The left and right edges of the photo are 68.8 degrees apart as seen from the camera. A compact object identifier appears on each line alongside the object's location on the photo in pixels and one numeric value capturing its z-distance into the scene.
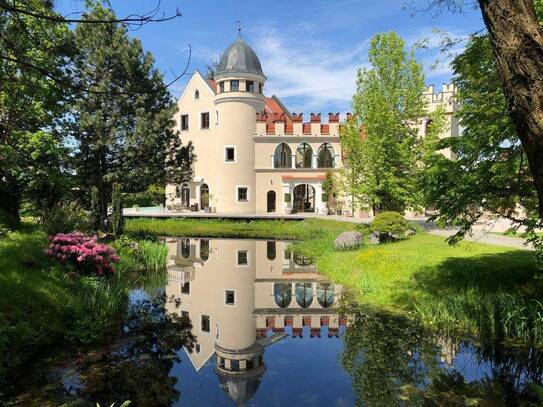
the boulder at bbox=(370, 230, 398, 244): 18.17
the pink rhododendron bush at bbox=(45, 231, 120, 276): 9.92
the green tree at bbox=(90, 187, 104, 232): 17.34
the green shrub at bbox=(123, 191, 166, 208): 42.84
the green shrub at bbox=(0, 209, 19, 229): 11.71
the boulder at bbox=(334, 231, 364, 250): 17.42
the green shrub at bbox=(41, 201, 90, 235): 11.88
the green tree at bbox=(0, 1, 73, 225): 13.05
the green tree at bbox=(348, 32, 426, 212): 21.06
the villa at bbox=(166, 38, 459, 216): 35.34
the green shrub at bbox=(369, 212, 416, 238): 17.59
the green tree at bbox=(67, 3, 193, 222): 19.02
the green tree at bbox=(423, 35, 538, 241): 7.58
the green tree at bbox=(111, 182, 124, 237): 17.47
